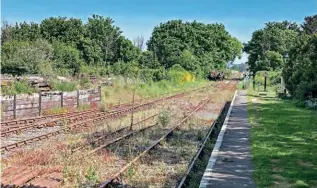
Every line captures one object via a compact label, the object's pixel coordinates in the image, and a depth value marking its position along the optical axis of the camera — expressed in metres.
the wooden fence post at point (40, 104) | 22.70
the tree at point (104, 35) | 80.56
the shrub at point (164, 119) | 19.78
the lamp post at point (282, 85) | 46.23
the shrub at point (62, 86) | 28.19
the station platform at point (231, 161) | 9.51
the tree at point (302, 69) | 32.28
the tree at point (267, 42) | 108.56
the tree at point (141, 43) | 108.54
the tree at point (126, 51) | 79.81
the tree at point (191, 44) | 86.94
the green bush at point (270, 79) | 67.45
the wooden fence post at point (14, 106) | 20.45
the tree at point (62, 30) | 74.69
